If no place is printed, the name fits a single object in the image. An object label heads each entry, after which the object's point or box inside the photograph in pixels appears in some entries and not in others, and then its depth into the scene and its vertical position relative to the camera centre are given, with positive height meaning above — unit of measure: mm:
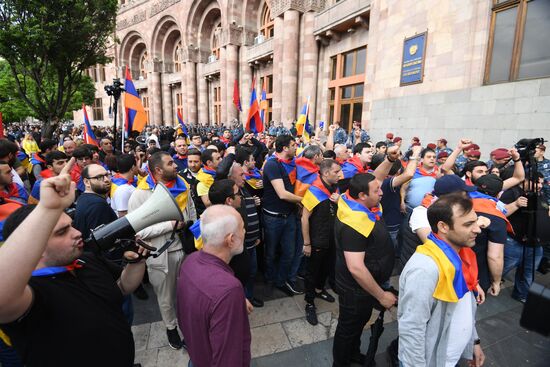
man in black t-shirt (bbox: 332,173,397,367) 2082 -1002
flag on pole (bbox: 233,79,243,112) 9961 +1263
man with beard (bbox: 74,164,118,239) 2461 -670
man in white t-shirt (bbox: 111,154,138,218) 3141 -654
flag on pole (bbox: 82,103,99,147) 6320 -120
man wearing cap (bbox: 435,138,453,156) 7496 -187
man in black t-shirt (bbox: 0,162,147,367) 840 -743
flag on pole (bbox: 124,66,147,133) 6020 +458
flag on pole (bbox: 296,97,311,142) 8141 +259
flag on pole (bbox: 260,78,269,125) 9284 +930
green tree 9797 +3561
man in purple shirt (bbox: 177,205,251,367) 1315 -824
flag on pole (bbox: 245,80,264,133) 7777 +434
